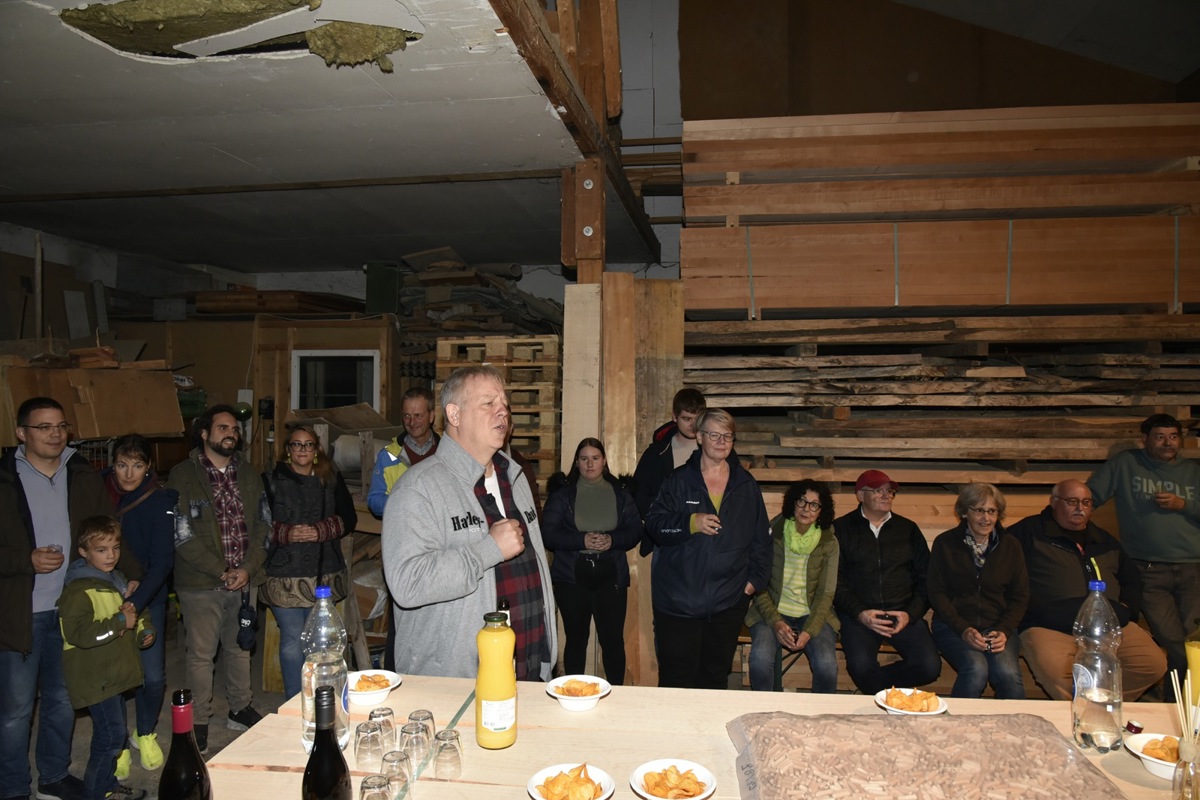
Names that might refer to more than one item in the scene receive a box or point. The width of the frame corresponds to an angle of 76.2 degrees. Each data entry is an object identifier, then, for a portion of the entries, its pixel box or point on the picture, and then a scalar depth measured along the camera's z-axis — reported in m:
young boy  4.03
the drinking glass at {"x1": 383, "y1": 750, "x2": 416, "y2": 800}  1.92
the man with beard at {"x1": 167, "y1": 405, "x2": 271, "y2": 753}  4.91
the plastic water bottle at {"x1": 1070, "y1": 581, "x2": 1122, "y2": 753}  2.31
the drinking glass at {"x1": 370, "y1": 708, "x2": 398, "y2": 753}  2.14
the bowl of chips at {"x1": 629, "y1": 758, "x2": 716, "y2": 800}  1.94
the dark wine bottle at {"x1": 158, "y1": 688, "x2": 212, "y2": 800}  1.87
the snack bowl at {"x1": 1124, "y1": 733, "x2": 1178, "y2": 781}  2.11
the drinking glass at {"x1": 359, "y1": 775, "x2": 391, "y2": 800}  1.78
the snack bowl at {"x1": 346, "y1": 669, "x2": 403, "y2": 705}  2.52
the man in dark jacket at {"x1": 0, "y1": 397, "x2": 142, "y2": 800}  3.97
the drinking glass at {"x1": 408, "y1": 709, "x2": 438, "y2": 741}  2.14
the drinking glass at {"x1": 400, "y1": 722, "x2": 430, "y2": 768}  2.09
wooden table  2.06
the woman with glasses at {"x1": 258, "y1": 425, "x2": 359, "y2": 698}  5.06
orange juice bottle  2.15
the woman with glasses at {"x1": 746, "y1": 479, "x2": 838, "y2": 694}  5.07
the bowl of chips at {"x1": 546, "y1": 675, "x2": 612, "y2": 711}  2.50
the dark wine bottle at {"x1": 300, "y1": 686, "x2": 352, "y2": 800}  1.86
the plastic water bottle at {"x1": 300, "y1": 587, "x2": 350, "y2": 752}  2.26
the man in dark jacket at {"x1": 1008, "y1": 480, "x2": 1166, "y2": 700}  4.91
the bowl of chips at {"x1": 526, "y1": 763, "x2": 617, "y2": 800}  1.91
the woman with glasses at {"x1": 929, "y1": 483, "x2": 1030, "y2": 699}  4.84
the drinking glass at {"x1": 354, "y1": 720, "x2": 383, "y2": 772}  2.11
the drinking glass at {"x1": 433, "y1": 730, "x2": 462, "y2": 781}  2.07
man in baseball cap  5.01
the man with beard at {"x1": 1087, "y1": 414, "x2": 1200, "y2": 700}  5.33
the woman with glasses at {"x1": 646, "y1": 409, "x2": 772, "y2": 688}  4.67
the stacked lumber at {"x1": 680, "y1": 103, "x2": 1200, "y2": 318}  5.75
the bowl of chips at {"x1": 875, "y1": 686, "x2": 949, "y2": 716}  2.47
